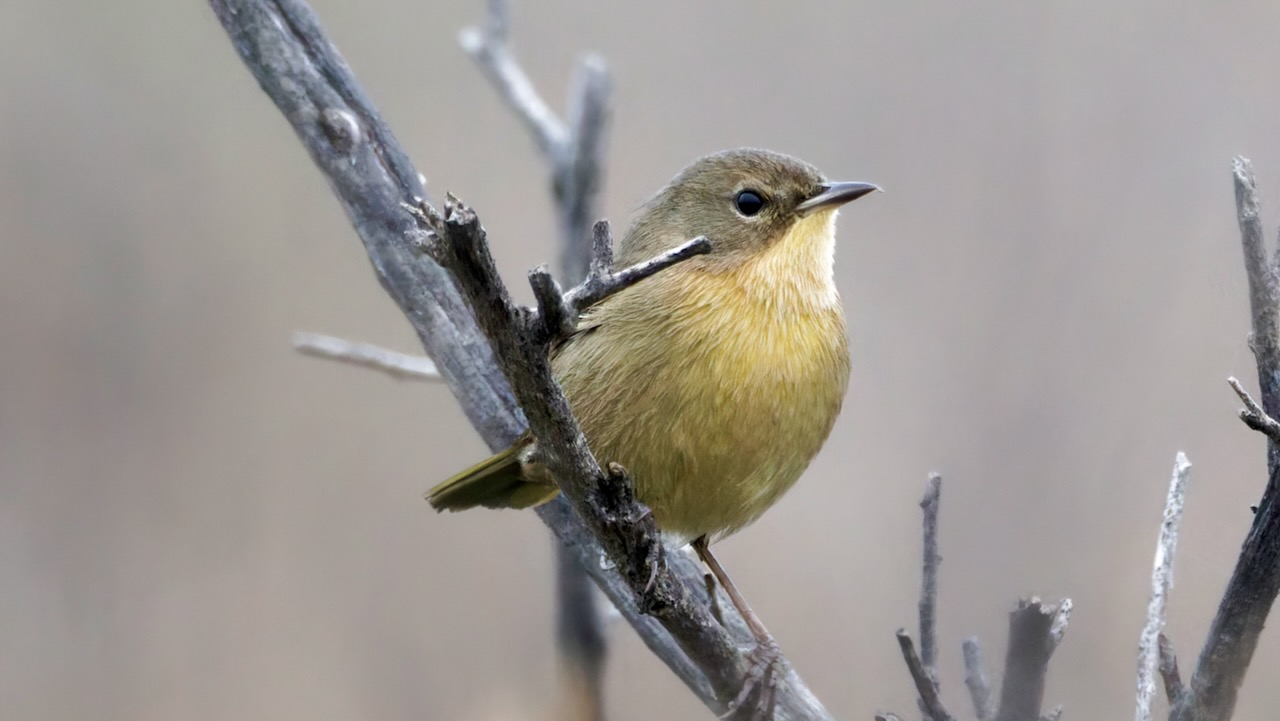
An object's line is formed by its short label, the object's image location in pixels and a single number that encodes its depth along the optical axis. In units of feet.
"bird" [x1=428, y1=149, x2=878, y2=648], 8.08
